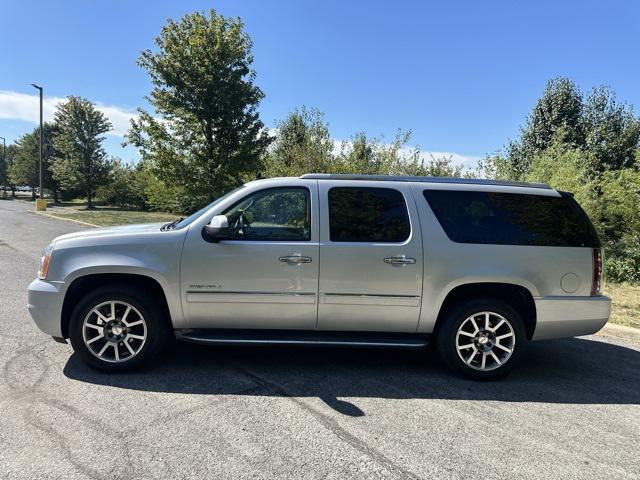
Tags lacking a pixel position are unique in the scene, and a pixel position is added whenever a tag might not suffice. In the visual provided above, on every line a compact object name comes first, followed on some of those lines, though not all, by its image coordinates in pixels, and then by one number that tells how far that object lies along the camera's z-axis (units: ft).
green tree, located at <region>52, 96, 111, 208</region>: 115.34
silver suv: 14.10
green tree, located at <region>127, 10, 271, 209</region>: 55.11
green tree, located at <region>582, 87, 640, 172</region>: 62.03
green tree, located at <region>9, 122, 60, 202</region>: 148.25
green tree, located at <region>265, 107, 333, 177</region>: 55.37
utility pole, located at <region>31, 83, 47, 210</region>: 101.04
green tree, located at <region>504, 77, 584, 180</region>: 71.20
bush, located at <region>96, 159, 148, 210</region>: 128.36
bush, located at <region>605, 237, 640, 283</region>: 31.27
